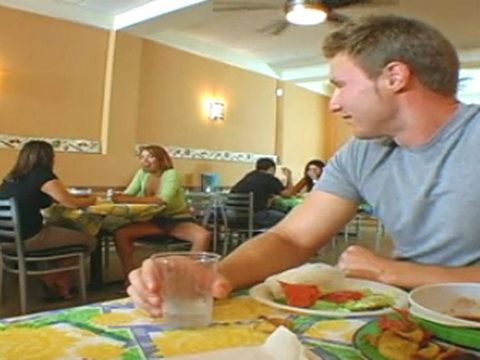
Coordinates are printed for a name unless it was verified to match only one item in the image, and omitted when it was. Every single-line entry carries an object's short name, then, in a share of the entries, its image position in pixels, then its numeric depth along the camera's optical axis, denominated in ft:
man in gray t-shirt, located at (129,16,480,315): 3.56
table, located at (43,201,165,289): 12.21
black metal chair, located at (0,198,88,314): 10.62
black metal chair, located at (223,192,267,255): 17.38
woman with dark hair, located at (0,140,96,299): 11.09
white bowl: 2.52
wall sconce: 24.90
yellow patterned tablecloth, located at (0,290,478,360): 2.05
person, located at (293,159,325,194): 22.90
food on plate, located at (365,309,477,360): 1.94
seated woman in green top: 13.52
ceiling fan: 16.02
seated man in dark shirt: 17.95
